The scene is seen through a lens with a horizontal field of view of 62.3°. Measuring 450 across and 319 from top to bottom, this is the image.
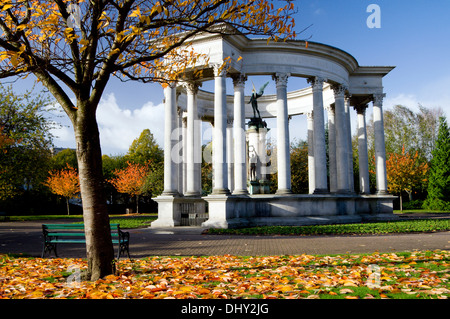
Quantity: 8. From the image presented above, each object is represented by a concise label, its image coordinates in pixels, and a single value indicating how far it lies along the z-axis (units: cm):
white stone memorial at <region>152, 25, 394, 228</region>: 2566
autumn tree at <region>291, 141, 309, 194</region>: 5059
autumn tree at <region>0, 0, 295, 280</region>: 845
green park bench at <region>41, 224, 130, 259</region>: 1174
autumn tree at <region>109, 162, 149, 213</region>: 6275
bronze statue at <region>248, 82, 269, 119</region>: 3042
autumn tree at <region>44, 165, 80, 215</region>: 5847
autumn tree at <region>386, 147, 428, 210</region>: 5419
